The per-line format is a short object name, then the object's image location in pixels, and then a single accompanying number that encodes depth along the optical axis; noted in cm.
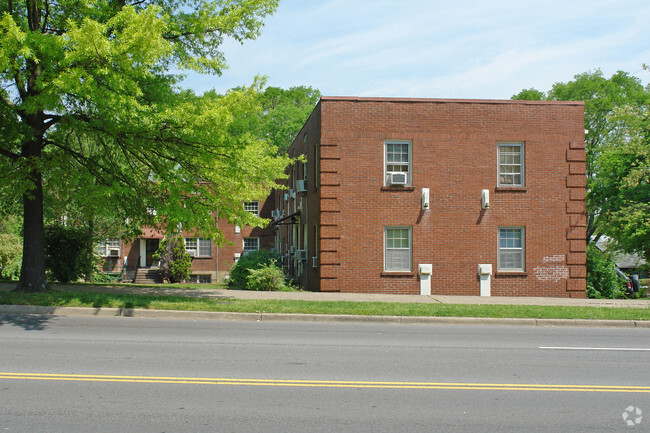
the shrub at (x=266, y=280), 1964
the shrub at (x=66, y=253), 1902
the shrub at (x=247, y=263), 2262
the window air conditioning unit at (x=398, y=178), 1917
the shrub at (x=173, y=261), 3619
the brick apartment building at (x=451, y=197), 1936
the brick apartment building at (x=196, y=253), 3897
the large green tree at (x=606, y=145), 3203
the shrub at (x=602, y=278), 2131
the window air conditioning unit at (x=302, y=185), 2355
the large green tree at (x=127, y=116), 1177
